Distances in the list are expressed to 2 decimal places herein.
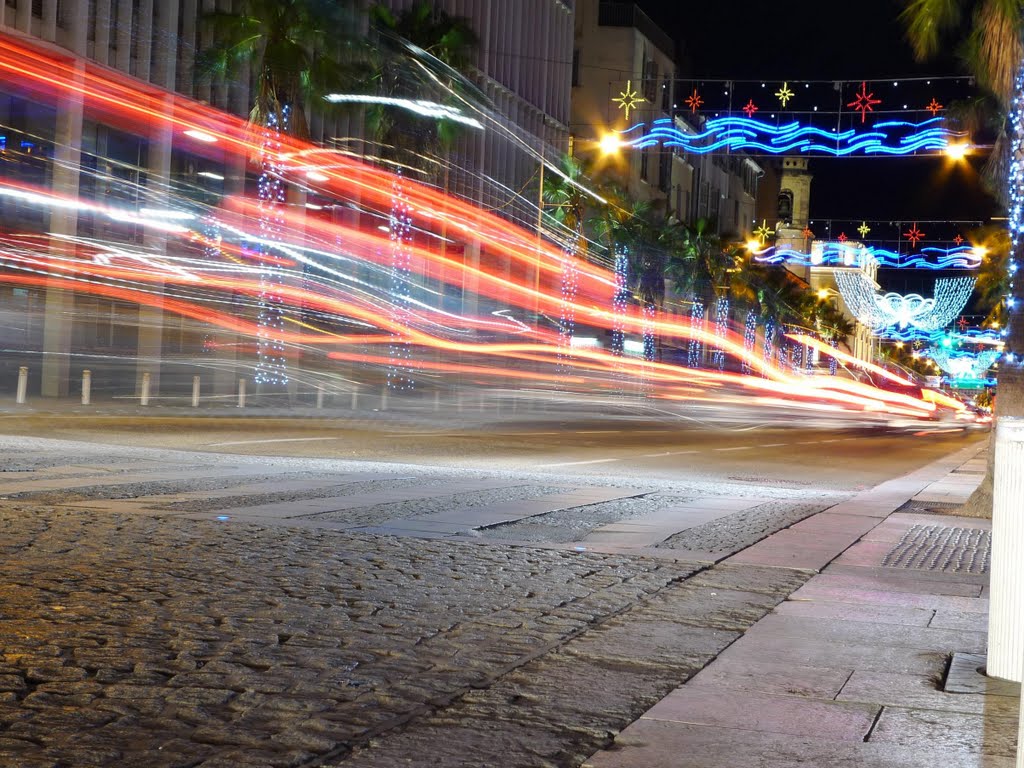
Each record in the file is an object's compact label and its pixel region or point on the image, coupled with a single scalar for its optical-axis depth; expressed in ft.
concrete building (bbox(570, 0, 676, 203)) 279.69
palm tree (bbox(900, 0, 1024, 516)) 47.02
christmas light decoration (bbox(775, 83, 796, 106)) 106.22
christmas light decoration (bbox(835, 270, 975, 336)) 351.60
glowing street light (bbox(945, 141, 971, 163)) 89.79
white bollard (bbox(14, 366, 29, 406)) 98.30
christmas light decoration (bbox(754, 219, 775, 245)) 237.25
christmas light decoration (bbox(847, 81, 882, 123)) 100.83
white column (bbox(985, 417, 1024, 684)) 18.08
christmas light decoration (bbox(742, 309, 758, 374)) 332.19
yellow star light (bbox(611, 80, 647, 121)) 139.54
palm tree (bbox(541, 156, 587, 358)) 203.72
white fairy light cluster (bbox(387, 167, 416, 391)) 140.36
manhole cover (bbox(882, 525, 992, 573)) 32.12
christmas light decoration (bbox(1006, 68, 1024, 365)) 46.09
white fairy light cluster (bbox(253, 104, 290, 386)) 121.49
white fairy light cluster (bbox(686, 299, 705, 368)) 268.00
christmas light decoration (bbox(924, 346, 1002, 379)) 565.12
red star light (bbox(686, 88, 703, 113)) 118.02
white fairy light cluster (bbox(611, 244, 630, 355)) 226.60
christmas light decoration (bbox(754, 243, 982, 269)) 177.27
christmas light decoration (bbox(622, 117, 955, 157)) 95.45
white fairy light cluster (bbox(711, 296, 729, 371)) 296.71
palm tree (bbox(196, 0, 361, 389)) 116.26
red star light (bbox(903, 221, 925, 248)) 189.88
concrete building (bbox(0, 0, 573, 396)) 111.45
